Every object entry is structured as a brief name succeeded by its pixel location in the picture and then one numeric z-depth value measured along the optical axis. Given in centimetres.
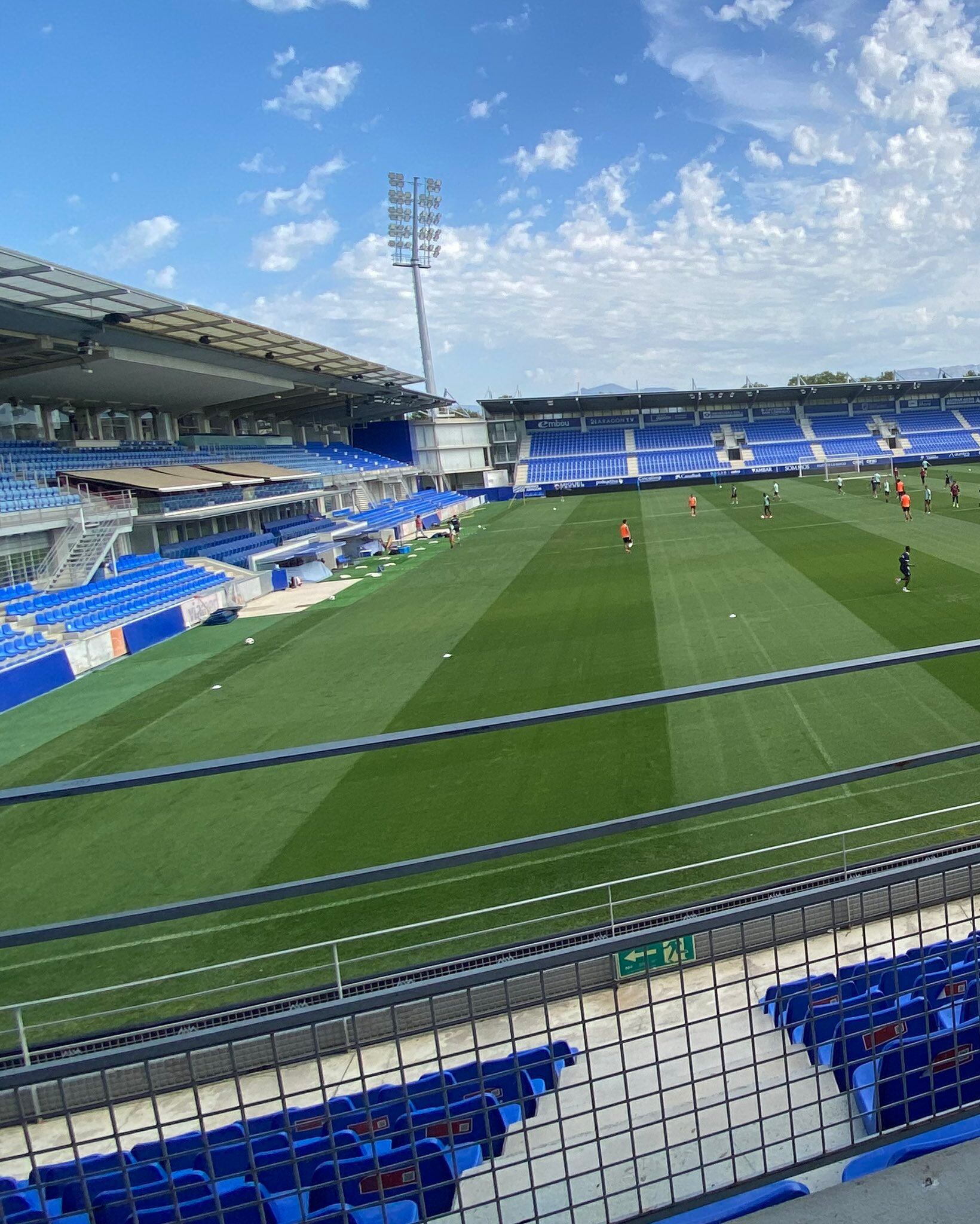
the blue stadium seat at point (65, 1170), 255
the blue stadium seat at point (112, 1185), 272
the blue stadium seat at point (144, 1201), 245
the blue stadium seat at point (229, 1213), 255
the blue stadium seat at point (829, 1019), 196
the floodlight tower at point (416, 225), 6044
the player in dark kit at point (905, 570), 1830
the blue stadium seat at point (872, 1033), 199
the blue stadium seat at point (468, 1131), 317
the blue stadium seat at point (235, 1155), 314
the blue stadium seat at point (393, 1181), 272
